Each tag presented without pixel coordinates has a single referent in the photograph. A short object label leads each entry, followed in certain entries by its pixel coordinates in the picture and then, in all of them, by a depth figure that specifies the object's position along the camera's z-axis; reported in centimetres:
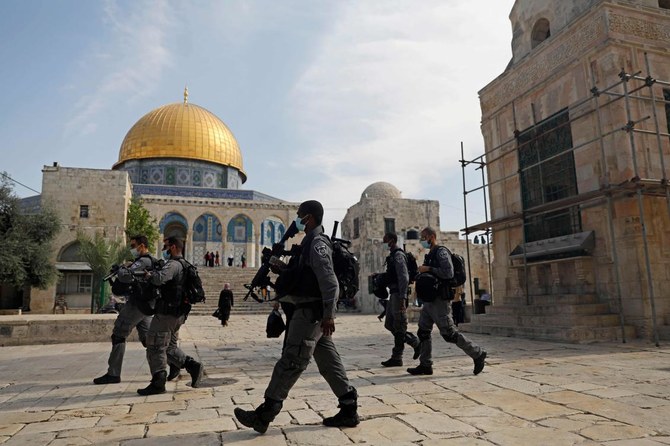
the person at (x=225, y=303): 1323
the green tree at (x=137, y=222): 2345
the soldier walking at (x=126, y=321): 502
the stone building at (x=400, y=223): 2747
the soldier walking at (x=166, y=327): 446
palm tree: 1778
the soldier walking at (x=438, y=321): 507
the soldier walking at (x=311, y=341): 310
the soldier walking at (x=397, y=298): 570
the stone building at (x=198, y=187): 3356
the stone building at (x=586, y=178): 816
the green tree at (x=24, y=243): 1691
